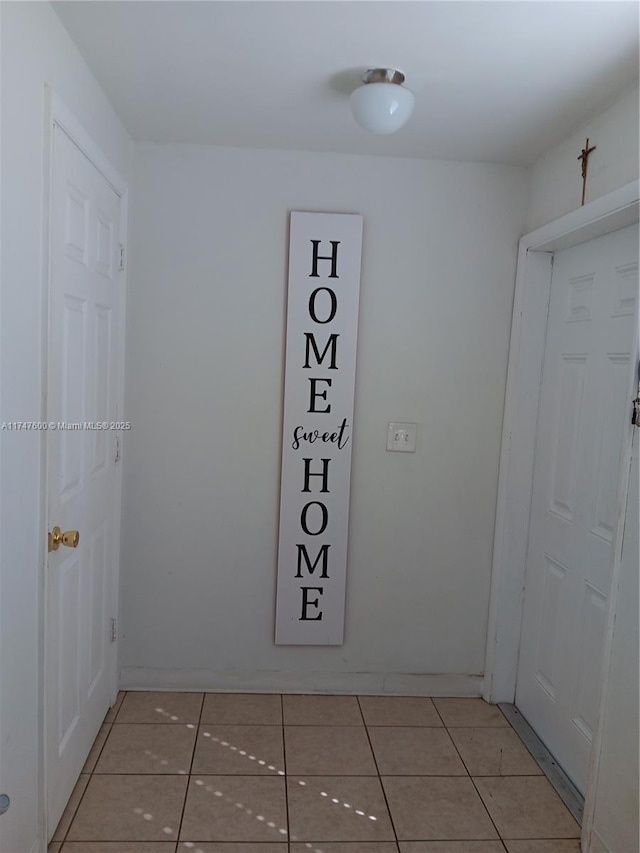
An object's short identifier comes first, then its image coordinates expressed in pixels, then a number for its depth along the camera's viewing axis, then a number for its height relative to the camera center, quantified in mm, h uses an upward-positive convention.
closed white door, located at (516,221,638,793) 2172 -403
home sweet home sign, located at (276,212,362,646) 2703 -249
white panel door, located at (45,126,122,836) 1837 -327
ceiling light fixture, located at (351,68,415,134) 1918 +801
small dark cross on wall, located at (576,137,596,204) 2215 +764
